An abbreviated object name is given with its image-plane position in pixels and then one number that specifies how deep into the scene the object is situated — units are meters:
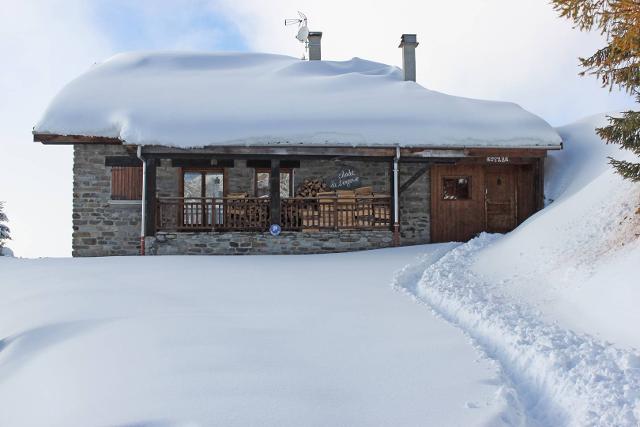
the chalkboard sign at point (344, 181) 13.80
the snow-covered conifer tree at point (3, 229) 19.75
